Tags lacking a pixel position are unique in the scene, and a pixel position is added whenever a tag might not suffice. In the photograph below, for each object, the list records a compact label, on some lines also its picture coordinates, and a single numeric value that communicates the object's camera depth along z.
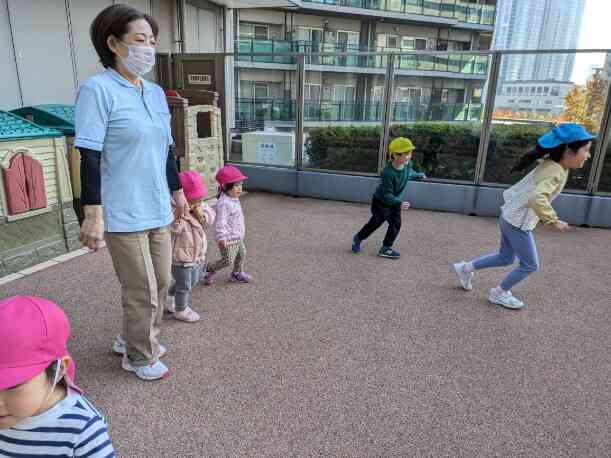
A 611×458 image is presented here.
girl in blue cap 3.38
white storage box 7.80
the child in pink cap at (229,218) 3.79
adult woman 2.13
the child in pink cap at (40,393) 1.02
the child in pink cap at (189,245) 3.22
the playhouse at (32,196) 4.07
